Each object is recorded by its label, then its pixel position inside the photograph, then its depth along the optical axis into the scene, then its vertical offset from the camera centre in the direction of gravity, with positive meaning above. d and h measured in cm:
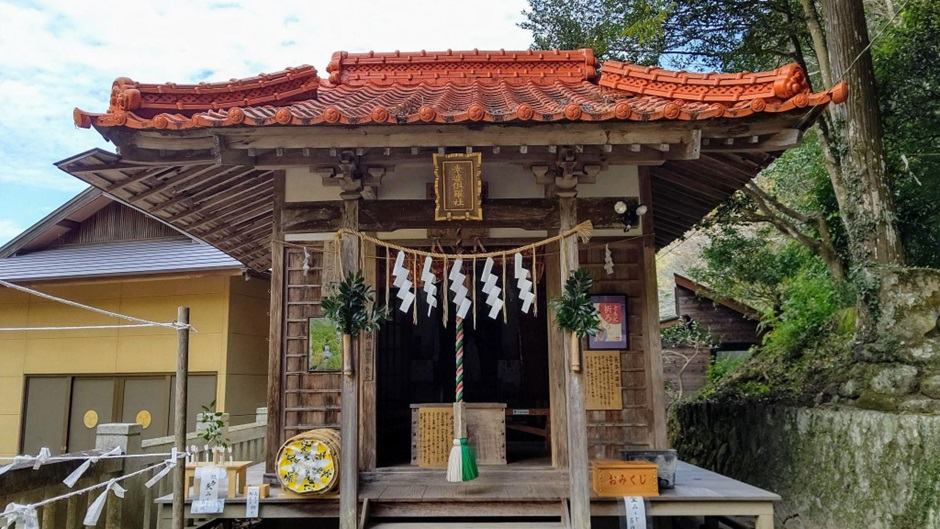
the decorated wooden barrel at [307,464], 521 -95
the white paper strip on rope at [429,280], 525 +64
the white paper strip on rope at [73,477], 404 -81
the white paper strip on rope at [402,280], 529 +65
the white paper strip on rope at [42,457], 386 -63
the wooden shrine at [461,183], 485 +169
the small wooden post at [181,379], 414 -15
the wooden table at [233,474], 534 -105
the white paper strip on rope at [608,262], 604 +89
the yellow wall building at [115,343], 1020 +26
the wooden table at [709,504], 517 -134
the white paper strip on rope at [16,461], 372 -67
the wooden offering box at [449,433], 597 -80
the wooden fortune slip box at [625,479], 519 -112
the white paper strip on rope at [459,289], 518 +55
